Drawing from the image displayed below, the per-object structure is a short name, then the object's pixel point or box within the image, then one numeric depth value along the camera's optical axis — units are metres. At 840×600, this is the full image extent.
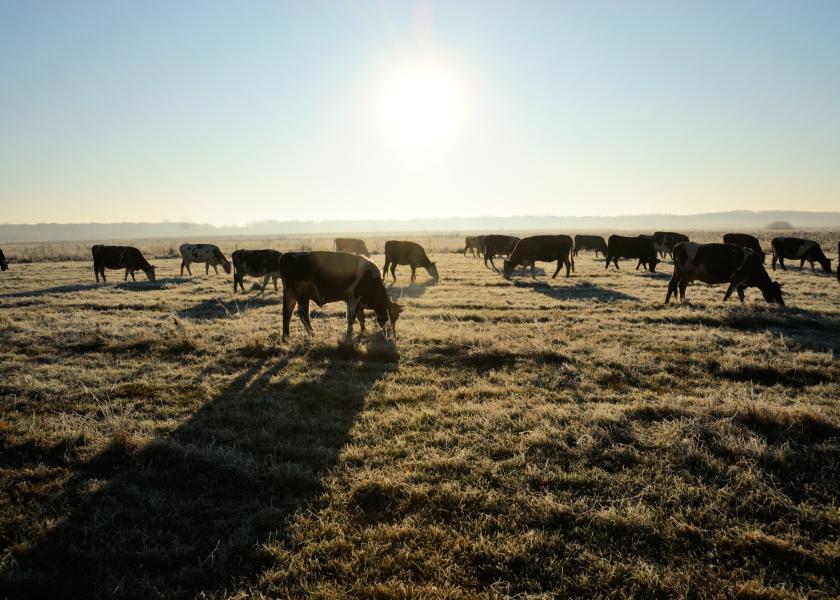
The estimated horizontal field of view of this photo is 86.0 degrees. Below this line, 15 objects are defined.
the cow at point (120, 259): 23.14
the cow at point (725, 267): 13.88
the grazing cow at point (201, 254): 26.27
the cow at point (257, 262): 18.62
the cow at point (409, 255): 22.33
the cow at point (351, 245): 31.14
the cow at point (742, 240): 27.93
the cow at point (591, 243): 41.22
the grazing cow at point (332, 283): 9.92
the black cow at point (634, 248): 26.34
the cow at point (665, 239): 33.38
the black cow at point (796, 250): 25.17
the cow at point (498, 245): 30.11
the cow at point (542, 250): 23.22
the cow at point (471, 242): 40.84
